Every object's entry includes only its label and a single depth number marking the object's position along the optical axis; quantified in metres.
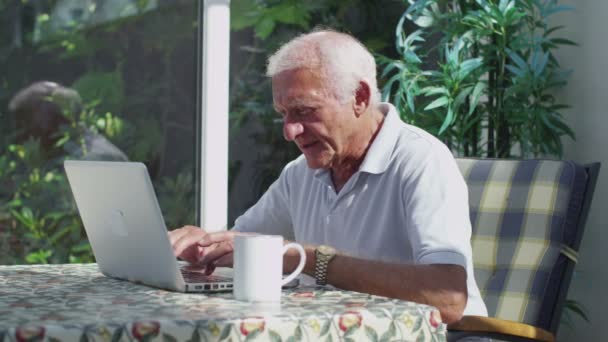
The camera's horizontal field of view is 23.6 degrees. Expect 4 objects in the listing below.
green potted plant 3.90
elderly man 2.53
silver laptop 2.40
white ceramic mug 2.28
